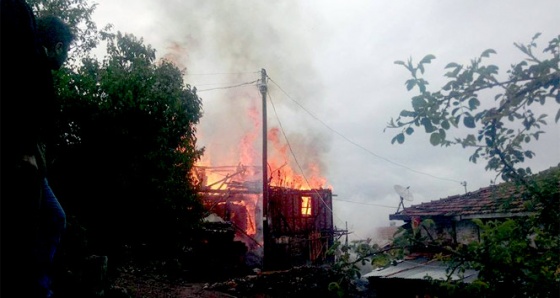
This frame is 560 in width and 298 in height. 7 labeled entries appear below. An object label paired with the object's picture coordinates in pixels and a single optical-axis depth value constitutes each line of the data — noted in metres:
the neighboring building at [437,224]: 10.16
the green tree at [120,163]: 9.39
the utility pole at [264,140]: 19.28
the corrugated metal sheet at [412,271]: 9.99
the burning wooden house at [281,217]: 25.09
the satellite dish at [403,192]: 19.16
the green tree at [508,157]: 2.21
